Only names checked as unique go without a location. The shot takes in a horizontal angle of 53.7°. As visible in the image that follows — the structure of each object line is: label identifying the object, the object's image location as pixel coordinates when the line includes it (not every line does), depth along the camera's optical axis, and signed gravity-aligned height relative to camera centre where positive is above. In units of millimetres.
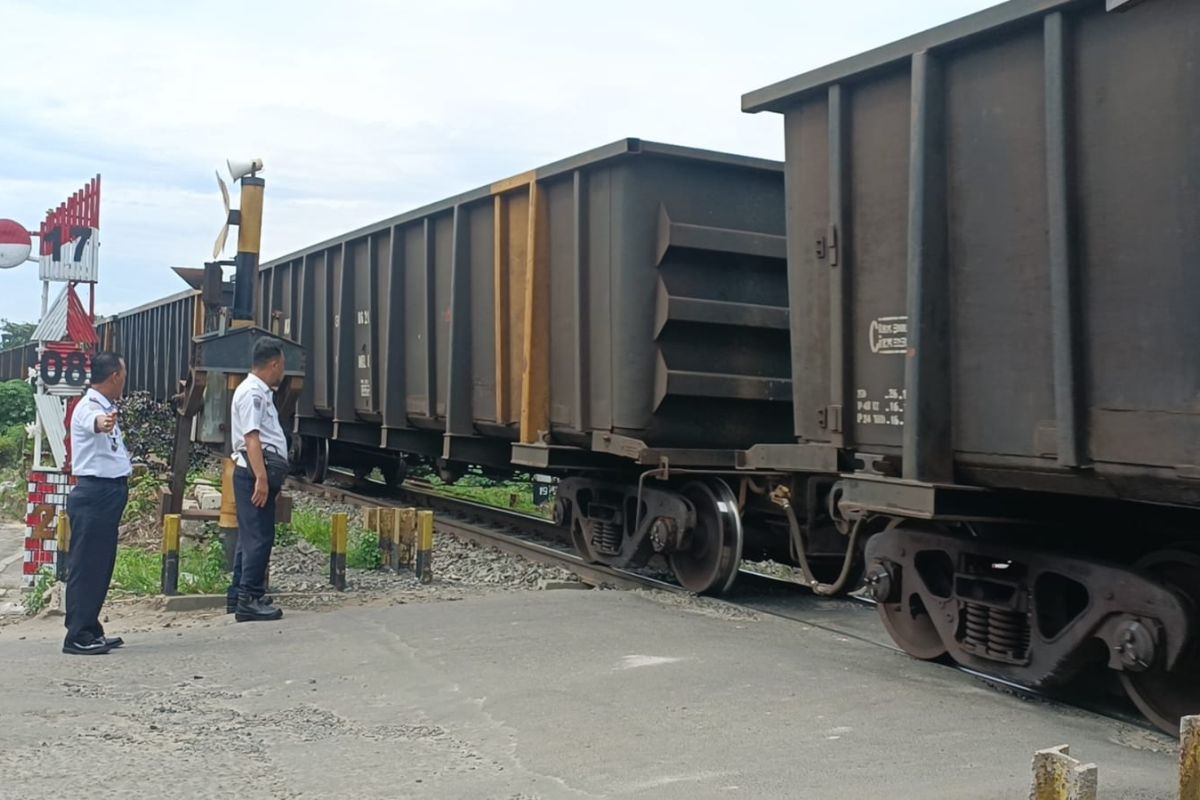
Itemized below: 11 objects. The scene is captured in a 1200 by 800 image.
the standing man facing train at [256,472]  7031 -212
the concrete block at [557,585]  8398 -1073
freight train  4434 +452
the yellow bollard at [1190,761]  3121 -872
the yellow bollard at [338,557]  8305 -851
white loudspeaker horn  8234 +1872
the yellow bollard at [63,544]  8734 -782
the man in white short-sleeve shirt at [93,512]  6238 -396
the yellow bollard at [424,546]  8750 -817
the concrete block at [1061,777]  2945 -872
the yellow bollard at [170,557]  7717 -779
